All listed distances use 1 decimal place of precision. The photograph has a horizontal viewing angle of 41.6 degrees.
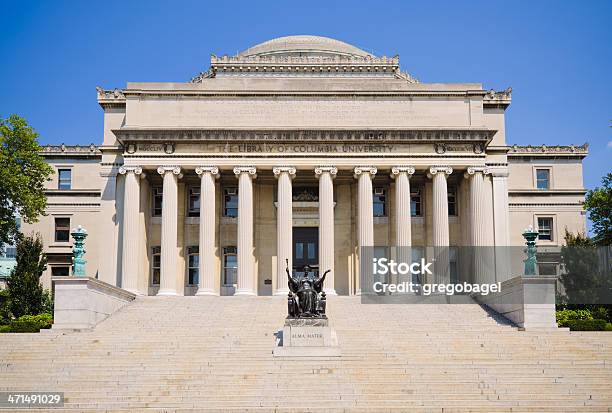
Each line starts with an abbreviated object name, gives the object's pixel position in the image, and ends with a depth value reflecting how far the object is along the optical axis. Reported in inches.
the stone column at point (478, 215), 2032.5
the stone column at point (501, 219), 2049.7
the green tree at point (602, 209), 1881.2
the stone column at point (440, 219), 2028.8
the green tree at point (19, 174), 1990.7
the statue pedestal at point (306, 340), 1279.5
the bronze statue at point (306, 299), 1322.6
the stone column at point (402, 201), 2031.3
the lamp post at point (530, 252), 1585.9
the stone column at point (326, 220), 2009.1
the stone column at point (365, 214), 2018.9
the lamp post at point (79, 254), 1560.0
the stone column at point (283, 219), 2006.0
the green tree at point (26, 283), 1893.5
